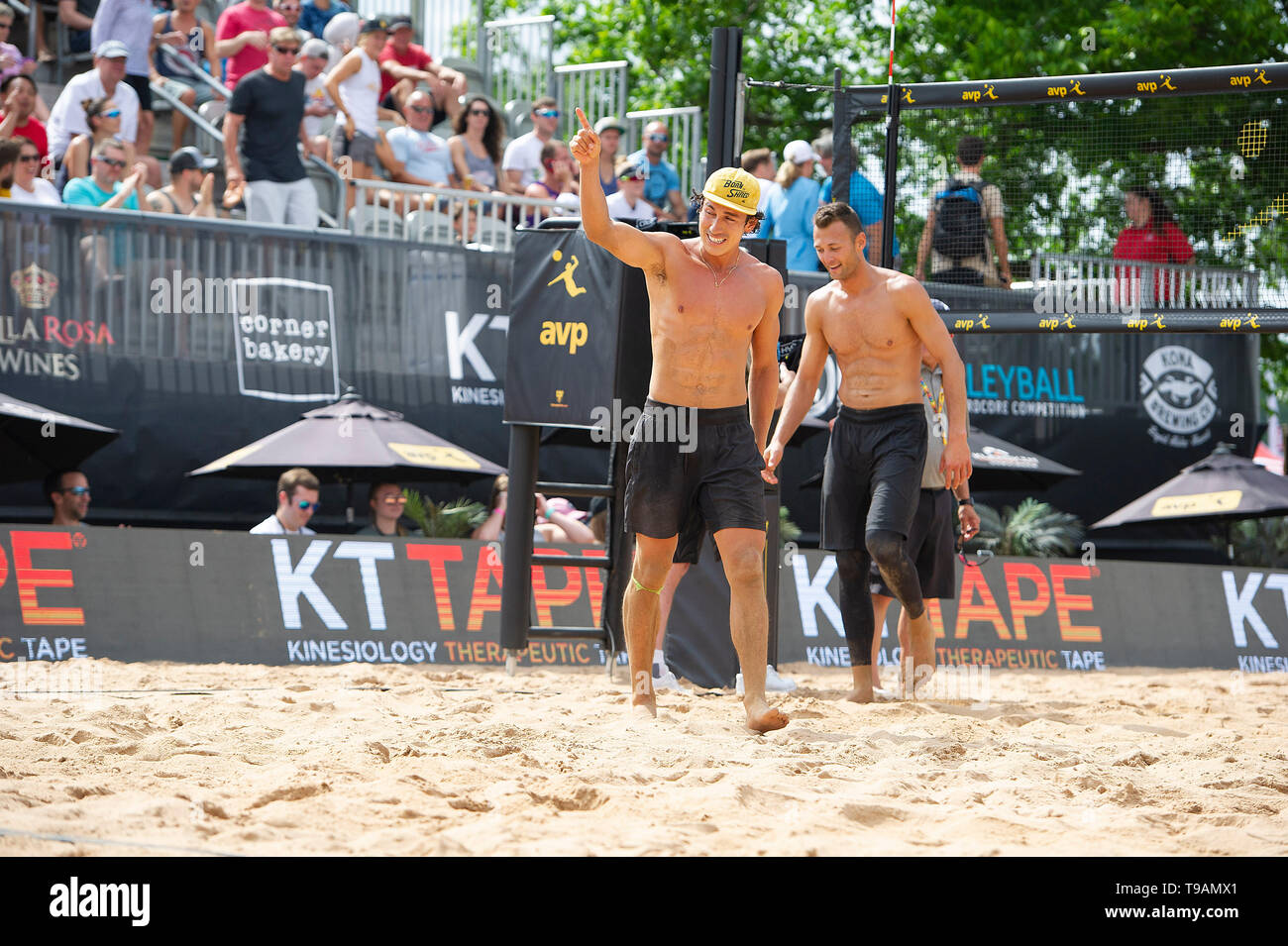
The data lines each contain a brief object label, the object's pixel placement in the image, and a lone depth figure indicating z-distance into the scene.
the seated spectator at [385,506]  10.45
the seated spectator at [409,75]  14.62
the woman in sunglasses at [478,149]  13.83
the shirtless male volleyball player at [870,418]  7.03
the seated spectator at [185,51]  13.58
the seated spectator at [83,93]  11.90
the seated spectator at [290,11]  13.70
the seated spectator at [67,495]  9.84
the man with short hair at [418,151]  13.45
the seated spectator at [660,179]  14.16
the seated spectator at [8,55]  12.45
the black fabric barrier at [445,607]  8.40
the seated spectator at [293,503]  9.82
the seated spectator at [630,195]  12.36
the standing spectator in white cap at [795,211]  13.03
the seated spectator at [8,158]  10.59
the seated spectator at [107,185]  11.17
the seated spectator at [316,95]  13.20
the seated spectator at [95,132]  11.50
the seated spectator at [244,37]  13.48
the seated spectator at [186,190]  11.27
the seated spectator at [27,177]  10.67
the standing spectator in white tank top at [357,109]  13.27
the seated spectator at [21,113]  11.42
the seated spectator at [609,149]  14.06
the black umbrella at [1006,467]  12.77
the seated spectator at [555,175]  13.97
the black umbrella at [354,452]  10.27
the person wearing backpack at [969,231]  8.94
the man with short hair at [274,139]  11.85
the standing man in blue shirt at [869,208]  8.36
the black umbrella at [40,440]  9.64
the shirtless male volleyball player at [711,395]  6.02
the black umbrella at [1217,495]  12.62
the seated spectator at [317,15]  15.31
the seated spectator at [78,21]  13.72
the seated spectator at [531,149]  14.36
